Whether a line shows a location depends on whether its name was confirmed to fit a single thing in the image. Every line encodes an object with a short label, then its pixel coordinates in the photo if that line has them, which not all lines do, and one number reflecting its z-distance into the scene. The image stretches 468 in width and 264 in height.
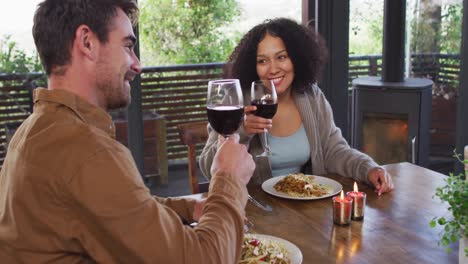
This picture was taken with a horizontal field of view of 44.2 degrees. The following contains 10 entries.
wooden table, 1.51
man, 1.11
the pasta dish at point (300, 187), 1.96
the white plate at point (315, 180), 1.94
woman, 2.51
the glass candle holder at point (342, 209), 1.69
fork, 1.87
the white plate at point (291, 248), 1.45
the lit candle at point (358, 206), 1.76
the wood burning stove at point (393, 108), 3.87
